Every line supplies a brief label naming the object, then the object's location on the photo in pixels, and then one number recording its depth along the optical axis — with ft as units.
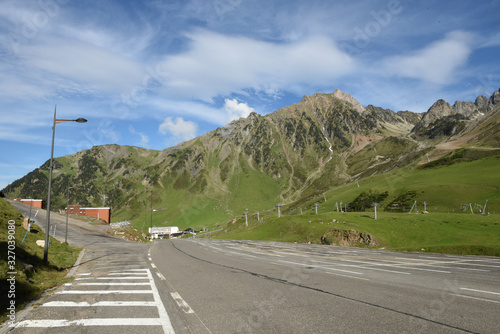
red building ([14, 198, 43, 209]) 362.12
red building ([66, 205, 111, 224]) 400.55
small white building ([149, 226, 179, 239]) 485.97
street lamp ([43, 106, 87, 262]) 60.70
